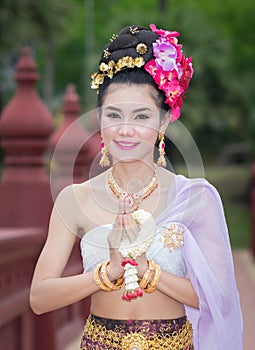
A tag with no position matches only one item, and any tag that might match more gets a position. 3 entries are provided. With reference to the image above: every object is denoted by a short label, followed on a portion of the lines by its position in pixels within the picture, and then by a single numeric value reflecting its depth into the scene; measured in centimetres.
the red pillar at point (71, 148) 1341
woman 509
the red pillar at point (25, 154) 1048
